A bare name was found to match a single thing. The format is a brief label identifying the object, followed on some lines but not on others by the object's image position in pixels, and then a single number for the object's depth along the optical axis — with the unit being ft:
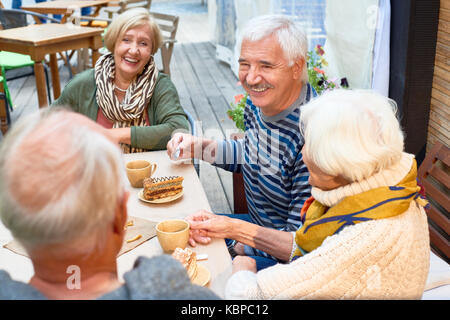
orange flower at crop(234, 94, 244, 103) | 10.62
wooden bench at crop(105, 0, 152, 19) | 23.31
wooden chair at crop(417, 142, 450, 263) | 6.49
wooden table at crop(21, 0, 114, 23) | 21.87
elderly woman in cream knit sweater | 3.66
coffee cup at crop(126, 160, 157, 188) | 6.05
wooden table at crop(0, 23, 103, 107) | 14.51
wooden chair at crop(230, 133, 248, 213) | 7.57
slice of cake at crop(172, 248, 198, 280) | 4.14
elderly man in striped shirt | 5.60
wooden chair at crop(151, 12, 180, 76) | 19.75
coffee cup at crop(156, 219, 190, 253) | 4.53
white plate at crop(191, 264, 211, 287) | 4.13
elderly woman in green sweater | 7.87
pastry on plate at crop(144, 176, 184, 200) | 5.70
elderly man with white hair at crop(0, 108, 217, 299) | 2.29
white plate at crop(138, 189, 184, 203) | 5.68
